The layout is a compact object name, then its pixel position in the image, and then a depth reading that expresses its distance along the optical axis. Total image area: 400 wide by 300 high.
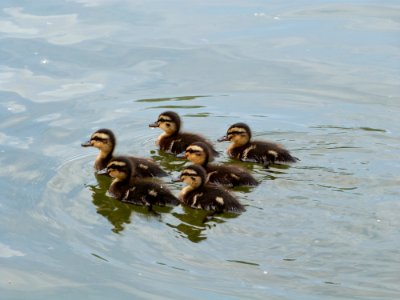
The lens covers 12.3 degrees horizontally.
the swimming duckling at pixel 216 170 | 11.37
